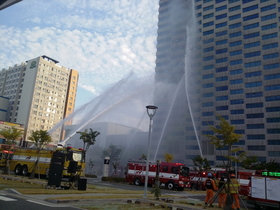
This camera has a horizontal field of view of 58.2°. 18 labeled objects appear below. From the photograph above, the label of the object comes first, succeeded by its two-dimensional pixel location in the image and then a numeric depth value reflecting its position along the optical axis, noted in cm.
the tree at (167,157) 4856
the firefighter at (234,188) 1186
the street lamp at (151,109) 1662
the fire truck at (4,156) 2698
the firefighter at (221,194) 1310
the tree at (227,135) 2155
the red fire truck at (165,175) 2614
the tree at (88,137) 3815
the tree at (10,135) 3203
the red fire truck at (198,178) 3171
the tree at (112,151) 7588
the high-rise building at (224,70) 6241
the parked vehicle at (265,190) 1233
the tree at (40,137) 2711
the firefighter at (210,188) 1391
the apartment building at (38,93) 9944
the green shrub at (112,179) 3117
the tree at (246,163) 3896
